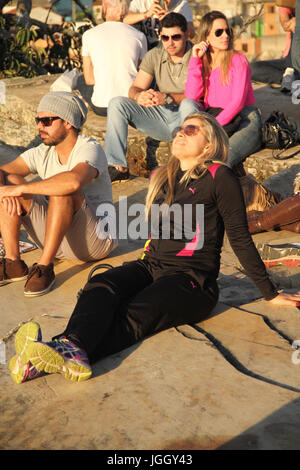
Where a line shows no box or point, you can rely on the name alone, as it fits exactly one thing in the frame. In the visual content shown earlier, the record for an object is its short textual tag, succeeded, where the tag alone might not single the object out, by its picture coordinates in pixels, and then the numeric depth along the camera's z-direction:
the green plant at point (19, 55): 20.12
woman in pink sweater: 11.38
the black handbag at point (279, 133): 11.84
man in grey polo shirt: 11.90
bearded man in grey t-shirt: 7.81
